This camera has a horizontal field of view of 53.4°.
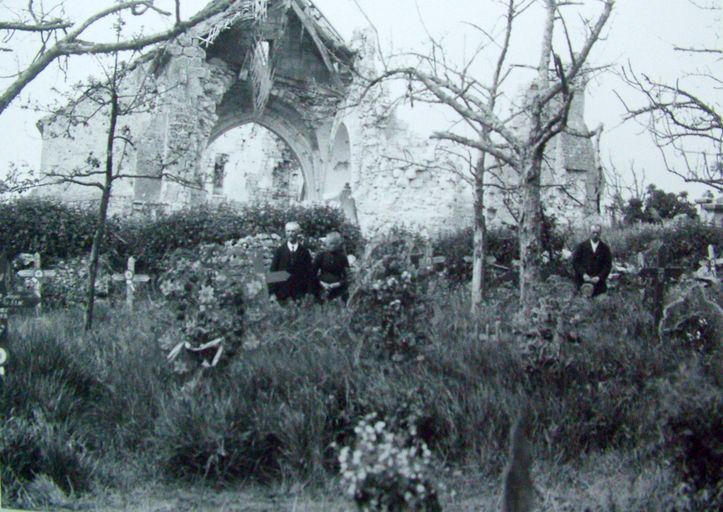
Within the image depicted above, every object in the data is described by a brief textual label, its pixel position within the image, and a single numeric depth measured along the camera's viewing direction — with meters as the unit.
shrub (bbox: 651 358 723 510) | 3.92
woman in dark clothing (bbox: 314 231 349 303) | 8.95
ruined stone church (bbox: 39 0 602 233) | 15.45
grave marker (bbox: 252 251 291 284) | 8.60
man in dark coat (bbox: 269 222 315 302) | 9.01
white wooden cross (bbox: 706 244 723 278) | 11.39
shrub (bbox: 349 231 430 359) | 6.15
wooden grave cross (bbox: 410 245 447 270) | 11.50
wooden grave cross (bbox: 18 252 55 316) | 10.77
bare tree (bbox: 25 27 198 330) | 7.76
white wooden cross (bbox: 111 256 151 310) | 11.15
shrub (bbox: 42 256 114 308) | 10.79
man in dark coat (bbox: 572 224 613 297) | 10.07
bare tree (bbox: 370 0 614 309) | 7.22
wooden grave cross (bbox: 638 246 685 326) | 7.81
